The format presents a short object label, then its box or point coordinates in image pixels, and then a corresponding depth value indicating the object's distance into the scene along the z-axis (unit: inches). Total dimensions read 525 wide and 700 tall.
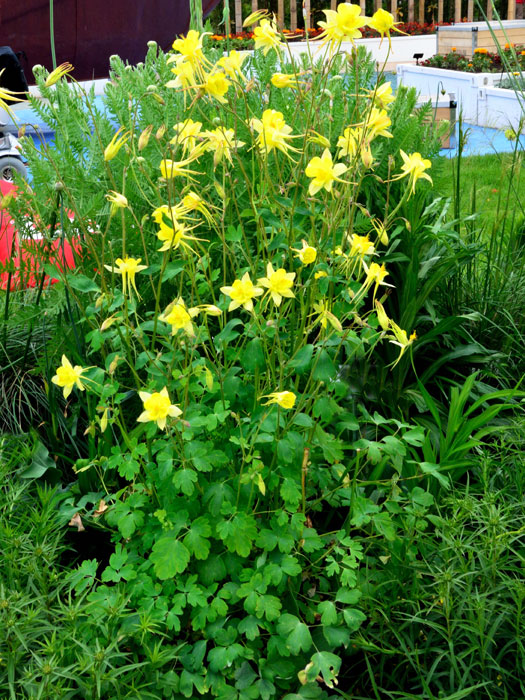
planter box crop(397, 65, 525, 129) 248.1
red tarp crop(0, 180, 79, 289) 66.6
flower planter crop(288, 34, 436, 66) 499.2
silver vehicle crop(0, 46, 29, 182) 168.4
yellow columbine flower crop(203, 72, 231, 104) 41.4
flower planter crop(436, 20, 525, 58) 382.3
